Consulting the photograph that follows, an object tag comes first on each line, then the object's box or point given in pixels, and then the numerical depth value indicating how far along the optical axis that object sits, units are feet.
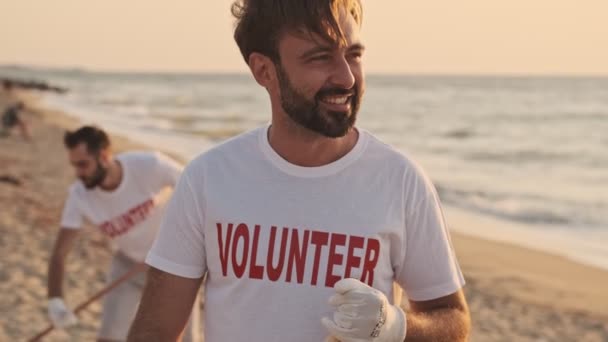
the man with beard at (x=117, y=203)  17.78
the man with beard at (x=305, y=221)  7.21
